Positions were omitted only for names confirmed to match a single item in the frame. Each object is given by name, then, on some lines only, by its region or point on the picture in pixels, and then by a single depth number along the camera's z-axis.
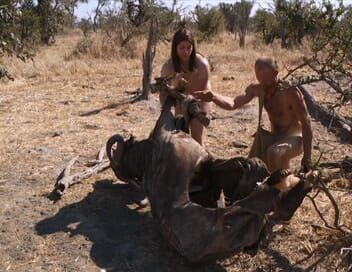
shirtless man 4.24
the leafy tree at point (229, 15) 32.78
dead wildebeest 3.20
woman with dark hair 4.96
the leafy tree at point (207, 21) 23.67
